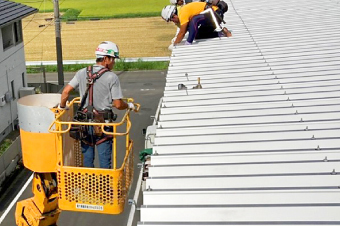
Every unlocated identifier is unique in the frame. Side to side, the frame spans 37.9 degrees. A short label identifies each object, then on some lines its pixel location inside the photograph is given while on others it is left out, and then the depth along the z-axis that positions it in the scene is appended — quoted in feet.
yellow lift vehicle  22.15
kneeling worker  45.01
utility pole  90.93
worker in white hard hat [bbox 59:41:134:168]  23.41
